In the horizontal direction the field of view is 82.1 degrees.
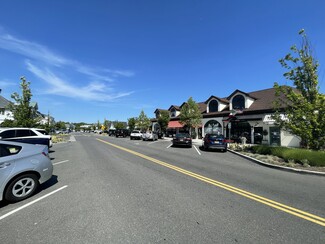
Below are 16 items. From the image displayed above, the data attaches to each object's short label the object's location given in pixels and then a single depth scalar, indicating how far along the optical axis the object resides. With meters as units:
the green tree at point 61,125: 106.35
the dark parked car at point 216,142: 16.50
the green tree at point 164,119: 39.65
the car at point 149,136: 31.30
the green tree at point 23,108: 20.58
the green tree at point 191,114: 31.06
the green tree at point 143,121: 48.88
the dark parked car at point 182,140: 19.78
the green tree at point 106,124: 107.44
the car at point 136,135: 34.42
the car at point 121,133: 45.21
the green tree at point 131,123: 64.76
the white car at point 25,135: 11.57
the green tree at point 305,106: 11.24
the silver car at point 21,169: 4.44
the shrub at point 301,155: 9.52
